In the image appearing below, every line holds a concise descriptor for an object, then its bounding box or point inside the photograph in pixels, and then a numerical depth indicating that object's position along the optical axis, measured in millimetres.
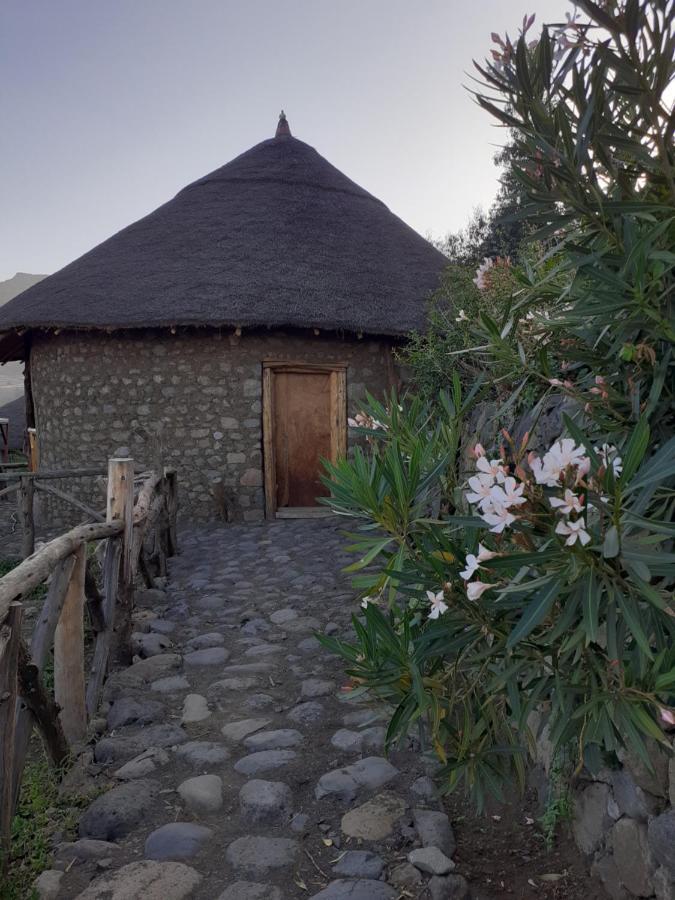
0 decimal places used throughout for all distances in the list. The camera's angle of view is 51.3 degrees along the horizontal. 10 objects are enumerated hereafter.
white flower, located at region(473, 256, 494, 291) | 2953
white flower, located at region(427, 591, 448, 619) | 1628
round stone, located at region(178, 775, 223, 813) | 2664
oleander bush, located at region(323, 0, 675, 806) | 1307
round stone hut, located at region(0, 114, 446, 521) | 8734
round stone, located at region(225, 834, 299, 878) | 2291
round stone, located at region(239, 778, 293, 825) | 2576
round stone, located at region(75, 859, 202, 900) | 2144
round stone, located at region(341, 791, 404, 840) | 2424
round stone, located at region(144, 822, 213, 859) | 2367
